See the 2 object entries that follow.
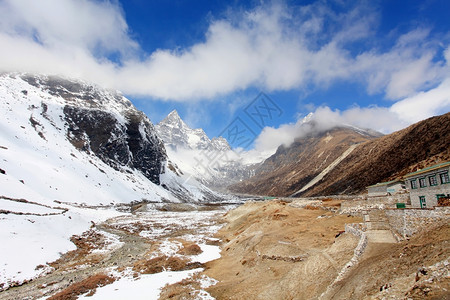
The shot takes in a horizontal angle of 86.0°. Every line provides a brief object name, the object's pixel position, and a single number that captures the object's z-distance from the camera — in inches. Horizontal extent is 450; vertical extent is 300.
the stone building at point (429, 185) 984.3
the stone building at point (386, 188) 1775.3
